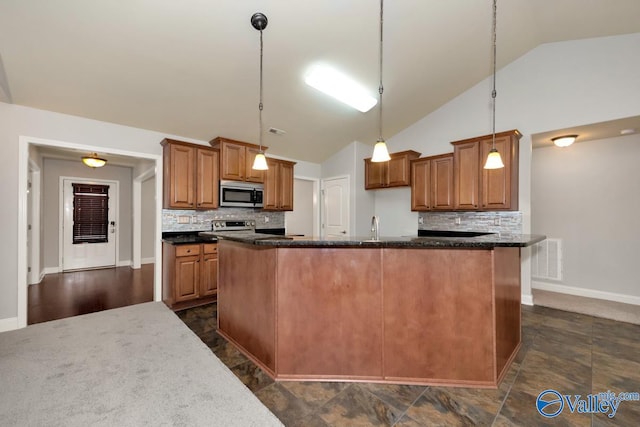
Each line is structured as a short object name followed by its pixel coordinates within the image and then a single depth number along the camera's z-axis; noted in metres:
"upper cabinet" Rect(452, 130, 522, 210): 3.54
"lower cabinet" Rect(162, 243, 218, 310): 3.49
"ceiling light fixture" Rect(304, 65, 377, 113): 3.26
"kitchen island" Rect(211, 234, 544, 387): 1.87
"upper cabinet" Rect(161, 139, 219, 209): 3.66
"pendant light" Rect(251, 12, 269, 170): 2.38
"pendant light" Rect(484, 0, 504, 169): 2.60
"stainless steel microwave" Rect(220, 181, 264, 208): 4.13
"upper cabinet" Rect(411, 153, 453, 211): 4.11
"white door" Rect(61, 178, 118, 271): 5.69
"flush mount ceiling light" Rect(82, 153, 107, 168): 4.52
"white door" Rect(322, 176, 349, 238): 5.28
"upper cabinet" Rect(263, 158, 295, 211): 4.66
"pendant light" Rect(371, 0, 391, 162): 2.36
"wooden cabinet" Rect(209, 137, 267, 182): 4.07
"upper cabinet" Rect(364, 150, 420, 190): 4.65
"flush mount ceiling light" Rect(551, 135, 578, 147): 3.62
